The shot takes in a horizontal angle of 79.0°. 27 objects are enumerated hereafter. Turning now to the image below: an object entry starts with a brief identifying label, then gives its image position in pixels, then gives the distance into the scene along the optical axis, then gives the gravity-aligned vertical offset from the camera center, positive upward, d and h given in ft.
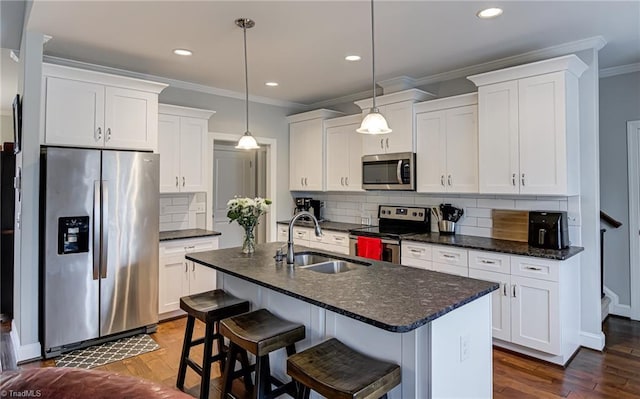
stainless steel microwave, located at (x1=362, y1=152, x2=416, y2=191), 13.94 +1.20
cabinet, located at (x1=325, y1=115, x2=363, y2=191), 16.12 +2.13
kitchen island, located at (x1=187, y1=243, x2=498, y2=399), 5.61 -1.86
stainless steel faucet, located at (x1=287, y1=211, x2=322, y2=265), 8.77 -0.95
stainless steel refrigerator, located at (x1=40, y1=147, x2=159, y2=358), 10.39 -1.16
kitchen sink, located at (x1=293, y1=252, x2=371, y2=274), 9.02 -1.44
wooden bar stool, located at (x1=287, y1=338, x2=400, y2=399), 5.09 -2.39
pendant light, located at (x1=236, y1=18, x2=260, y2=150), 9.49 +4.40
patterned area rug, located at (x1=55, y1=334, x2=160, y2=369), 10.18 -4.12
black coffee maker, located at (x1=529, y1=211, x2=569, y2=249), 10.73 -0.78
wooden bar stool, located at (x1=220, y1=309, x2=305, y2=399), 6.54 -2.34
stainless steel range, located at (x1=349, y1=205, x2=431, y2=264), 13.30 -0.95
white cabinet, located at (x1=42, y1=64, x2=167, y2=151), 10.74 +2.85
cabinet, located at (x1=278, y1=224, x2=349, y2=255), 15.48 -1.48
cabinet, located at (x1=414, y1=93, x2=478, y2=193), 12.54 +1.97
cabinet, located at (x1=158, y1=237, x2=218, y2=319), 13.25 -2.48
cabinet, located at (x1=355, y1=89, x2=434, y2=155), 13.91 +3.11
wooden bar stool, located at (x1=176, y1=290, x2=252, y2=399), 8.06 -2.40
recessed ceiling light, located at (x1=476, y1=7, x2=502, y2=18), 8.88 +4.44
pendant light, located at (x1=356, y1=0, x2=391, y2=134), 7.82 +1.63
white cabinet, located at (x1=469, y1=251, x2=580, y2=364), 9.94 -2.68
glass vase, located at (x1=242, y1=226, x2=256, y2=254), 10.03 -1.01
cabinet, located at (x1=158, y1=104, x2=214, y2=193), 14.10 +2.12
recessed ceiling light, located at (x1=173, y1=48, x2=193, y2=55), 11.53 +4.60
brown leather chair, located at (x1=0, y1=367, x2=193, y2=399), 3.05 -1.47
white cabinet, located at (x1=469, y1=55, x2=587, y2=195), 10.43 +2.12
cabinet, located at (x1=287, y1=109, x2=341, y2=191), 17.39 +2.51
